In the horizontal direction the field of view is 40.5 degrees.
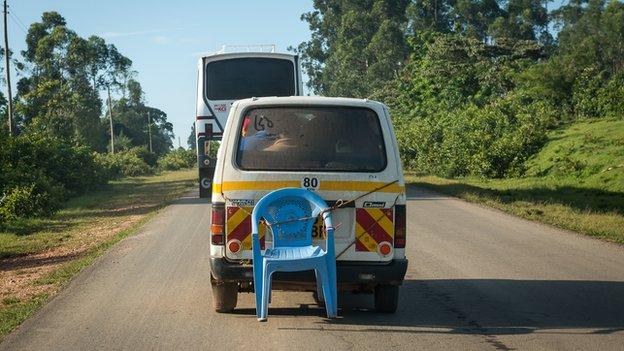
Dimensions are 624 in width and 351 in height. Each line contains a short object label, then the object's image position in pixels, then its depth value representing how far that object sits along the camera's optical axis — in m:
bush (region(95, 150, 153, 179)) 46.72
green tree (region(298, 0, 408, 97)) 66.62
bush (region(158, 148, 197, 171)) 73.49
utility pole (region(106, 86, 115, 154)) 65.43
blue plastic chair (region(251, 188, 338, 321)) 7.30
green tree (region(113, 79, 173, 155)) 90.22
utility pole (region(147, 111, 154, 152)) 93.38
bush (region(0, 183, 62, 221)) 20.78
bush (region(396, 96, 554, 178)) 29.25
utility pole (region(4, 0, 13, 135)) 35.53
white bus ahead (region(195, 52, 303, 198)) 20.06
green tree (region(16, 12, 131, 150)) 51.22
